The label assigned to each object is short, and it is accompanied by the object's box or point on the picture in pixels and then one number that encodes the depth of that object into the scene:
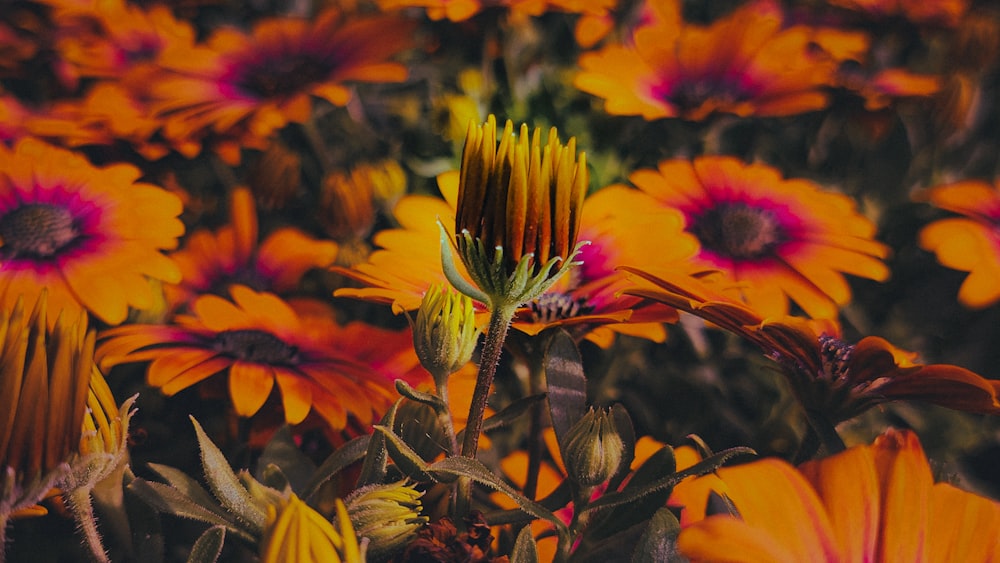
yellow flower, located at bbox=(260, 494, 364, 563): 0.28
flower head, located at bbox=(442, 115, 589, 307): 0.33
